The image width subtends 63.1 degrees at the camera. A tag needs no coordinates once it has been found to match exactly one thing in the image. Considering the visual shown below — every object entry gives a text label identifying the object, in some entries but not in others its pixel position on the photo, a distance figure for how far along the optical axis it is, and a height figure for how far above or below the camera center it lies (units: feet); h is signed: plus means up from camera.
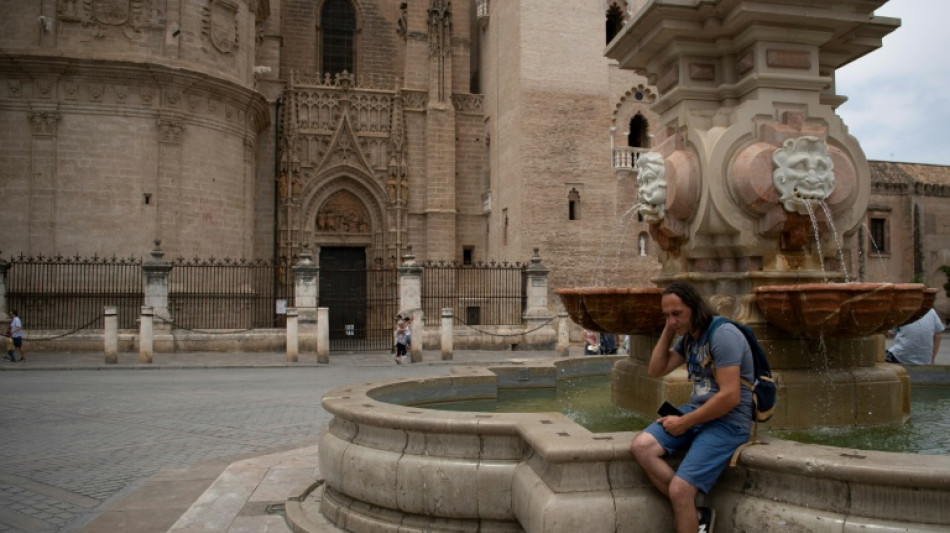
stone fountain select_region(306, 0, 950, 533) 10.14 -0.93
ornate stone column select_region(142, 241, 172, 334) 61.98 +0.33
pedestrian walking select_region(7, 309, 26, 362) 54.29 -2.82
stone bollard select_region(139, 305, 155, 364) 53.26 -3.39
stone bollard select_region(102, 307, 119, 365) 53.26 -3.08
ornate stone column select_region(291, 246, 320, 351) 63.41 -0.35
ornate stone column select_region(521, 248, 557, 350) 68.85 -1.75
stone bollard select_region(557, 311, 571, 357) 63.46 -4.00
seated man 10.07 -1.85
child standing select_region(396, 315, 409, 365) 55.11 -3.37
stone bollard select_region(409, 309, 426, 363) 57.19 -3.74
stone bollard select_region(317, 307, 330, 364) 56.24 -3.17
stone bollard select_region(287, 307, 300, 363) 55.36 -3.63
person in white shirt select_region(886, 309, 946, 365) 23.36 -1.59
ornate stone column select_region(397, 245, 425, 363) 65.21 +0.31
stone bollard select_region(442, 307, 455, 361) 58.49 -3.38
